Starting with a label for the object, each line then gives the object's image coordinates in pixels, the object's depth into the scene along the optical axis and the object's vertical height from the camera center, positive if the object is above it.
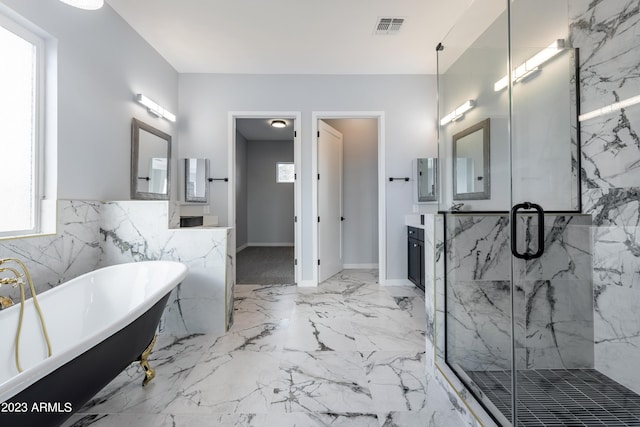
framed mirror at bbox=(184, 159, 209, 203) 3.63 +0.42
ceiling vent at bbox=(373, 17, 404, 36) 2.67 +1.76
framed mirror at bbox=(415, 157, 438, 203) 3.68 +0.43
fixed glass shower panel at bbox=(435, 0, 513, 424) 1.63 -0.03
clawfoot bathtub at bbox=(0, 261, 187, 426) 0.90 -0.55
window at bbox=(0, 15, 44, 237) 1.75 +0.55
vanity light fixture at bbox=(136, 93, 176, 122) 2.82 +1.11
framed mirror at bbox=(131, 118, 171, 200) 2.83 +0.55
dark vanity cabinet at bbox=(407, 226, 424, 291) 3.29 -0.47
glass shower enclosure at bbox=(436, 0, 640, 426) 1.55 +0.02
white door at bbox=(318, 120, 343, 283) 3.85 +0.19
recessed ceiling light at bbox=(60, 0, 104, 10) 1.53 +1.11
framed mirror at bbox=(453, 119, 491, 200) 1.77 +0.32
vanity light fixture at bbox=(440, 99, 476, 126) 1.89 +0.68
